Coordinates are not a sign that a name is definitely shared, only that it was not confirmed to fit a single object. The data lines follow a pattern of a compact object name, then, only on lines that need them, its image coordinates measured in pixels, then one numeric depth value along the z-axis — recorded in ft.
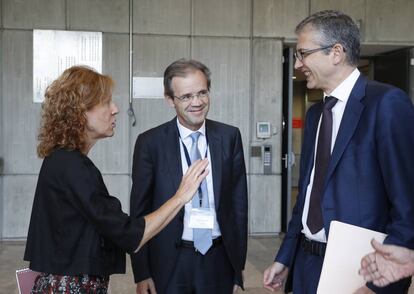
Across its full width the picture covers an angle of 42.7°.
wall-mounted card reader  21.90
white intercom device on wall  21.79
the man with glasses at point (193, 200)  8.31
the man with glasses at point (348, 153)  5.84
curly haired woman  6.27
